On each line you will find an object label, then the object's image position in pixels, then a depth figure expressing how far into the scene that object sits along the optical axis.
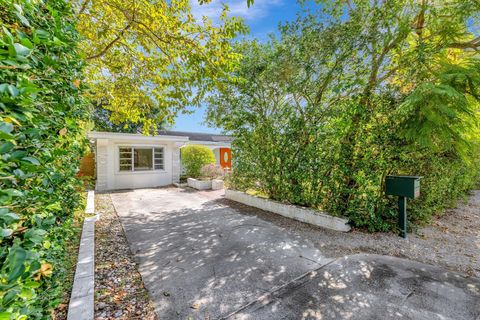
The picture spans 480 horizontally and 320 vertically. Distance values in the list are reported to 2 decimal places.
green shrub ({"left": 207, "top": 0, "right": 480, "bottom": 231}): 3.99
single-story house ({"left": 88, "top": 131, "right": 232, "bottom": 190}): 10.92
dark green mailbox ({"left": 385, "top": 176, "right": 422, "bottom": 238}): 4.52
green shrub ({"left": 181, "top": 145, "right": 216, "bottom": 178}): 12.98
